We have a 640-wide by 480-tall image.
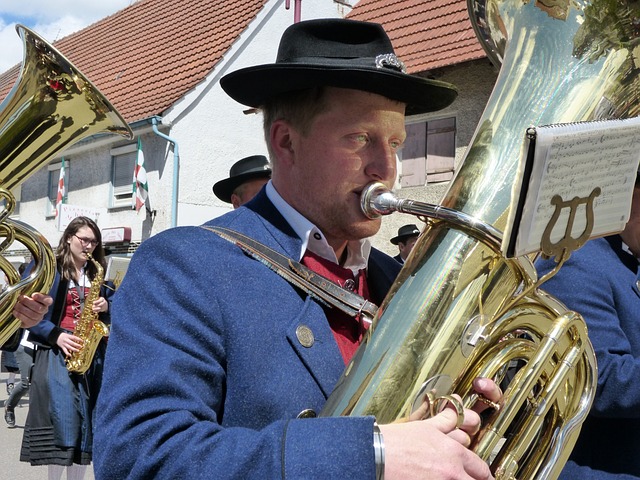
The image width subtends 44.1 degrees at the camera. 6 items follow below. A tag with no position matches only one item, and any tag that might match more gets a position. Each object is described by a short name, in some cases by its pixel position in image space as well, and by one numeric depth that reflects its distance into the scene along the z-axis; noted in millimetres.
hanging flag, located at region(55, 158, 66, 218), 16734
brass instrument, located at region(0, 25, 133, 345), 3430
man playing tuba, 1401
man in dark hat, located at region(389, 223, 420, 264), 6798
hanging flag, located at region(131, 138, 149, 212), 14742
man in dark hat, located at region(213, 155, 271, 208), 4574
